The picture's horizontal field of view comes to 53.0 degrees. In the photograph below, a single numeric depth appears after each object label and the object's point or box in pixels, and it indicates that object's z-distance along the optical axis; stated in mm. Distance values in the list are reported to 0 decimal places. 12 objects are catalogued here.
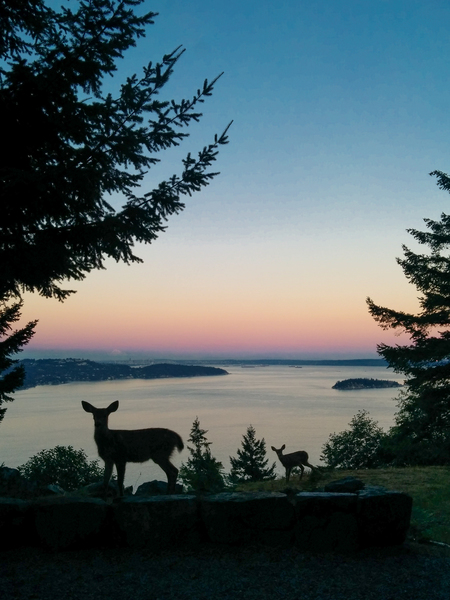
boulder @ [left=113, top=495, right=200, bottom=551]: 5312
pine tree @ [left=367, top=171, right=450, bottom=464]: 11977
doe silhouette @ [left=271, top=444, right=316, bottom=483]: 8672
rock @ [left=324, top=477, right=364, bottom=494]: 6241
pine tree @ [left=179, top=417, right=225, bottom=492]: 7164
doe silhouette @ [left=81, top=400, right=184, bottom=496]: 5723
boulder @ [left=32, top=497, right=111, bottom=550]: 5238
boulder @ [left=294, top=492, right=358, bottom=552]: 5359
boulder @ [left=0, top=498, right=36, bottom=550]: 5254
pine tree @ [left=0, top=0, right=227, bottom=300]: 5680
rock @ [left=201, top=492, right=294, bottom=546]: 5383
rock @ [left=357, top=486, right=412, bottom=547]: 5410
